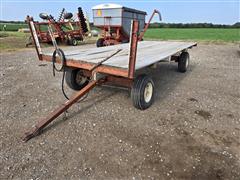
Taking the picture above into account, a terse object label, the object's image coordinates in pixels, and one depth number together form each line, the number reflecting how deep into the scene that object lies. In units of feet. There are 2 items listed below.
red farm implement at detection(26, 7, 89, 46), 39.91
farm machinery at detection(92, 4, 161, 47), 32.45
